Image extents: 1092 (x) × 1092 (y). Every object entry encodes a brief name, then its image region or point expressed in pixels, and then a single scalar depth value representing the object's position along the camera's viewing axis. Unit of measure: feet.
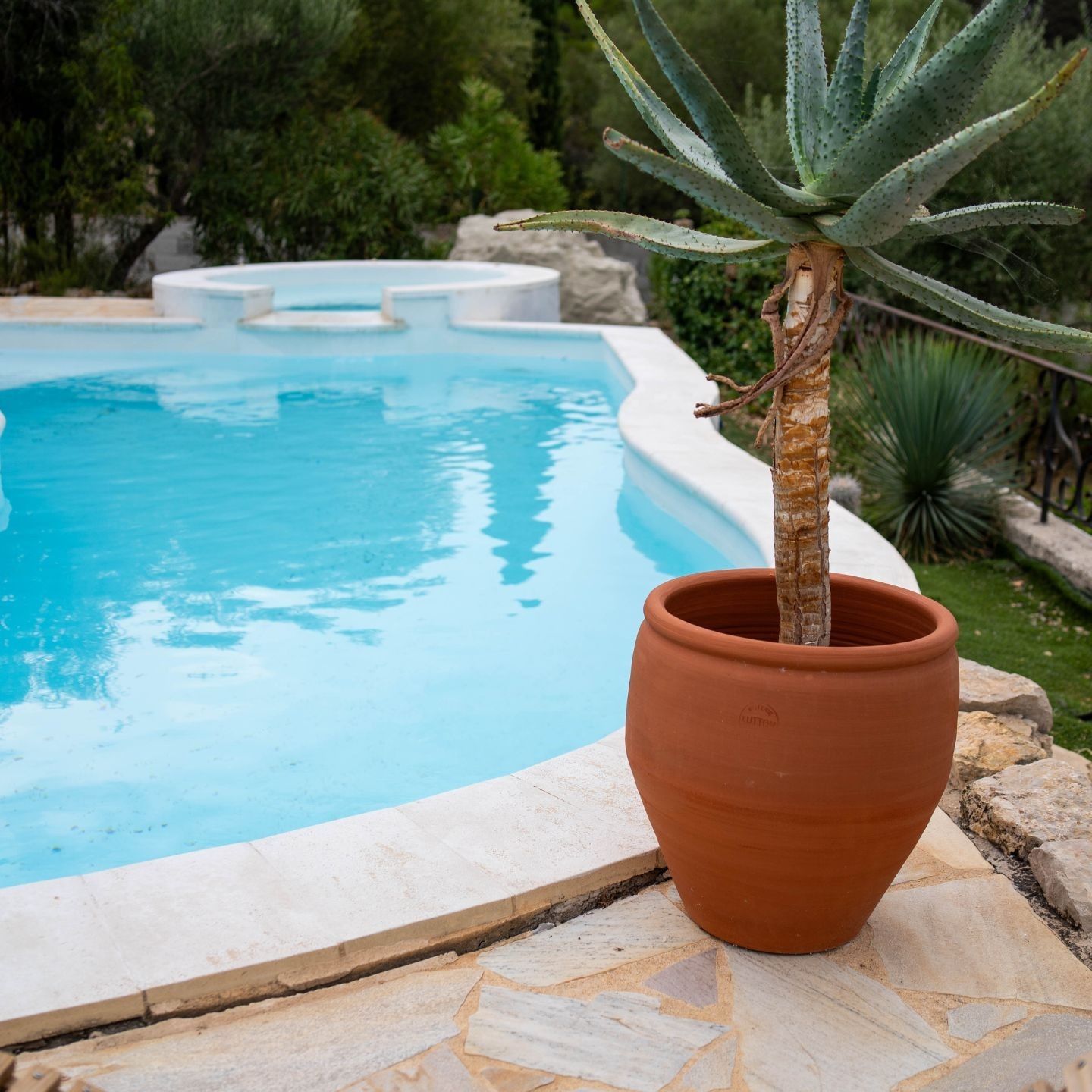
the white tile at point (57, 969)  6.76
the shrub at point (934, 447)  20.20
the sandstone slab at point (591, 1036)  6.70
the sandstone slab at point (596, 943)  7.58
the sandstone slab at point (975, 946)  7.50
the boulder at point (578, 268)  44.04
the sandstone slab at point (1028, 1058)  6.66
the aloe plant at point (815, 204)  6.74
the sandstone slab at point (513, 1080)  6.57
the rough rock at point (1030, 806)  8.96
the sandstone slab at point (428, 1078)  6.53
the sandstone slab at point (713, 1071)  6.56
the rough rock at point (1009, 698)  11.19
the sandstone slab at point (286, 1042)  6.56
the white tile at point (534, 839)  8.22
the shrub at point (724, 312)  32.73
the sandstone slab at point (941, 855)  8.76
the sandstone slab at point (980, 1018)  7.09
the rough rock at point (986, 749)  10.02
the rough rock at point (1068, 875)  8.09
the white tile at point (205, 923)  7.15
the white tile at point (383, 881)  7.68
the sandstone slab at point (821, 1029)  6.70
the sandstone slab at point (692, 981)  7.33
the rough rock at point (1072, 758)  11.37
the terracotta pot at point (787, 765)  6.98
